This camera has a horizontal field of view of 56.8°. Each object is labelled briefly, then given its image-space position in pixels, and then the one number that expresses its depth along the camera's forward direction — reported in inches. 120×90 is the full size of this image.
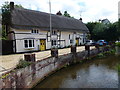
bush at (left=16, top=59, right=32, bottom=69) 266.5
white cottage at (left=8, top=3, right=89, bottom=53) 649.0
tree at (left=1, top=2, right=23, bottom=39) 658.2
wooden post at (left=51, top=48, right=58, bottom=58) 444.9
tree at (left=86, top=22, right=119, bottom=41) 1053.5
